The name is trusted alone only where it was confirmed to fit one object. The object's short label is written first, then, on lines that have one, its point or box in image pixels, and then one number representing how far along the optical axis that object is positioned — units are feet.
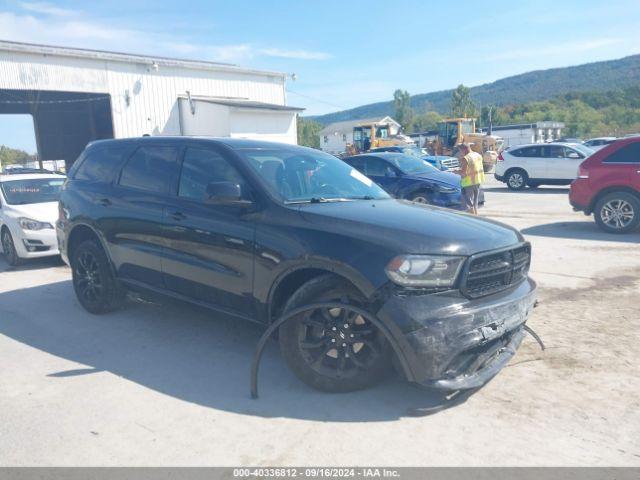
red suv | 32.60
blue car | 40.91
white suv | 61.41
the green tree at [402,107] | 384.90
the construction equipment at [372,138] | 113.39
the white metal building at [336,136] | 284.41
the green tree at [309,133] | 312.71
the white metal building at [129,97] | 76.89
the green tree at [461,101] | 353.31
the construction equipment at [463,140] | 106.58
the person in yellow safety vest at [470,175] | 36.16
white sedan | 28.04
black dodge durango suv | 11.24
